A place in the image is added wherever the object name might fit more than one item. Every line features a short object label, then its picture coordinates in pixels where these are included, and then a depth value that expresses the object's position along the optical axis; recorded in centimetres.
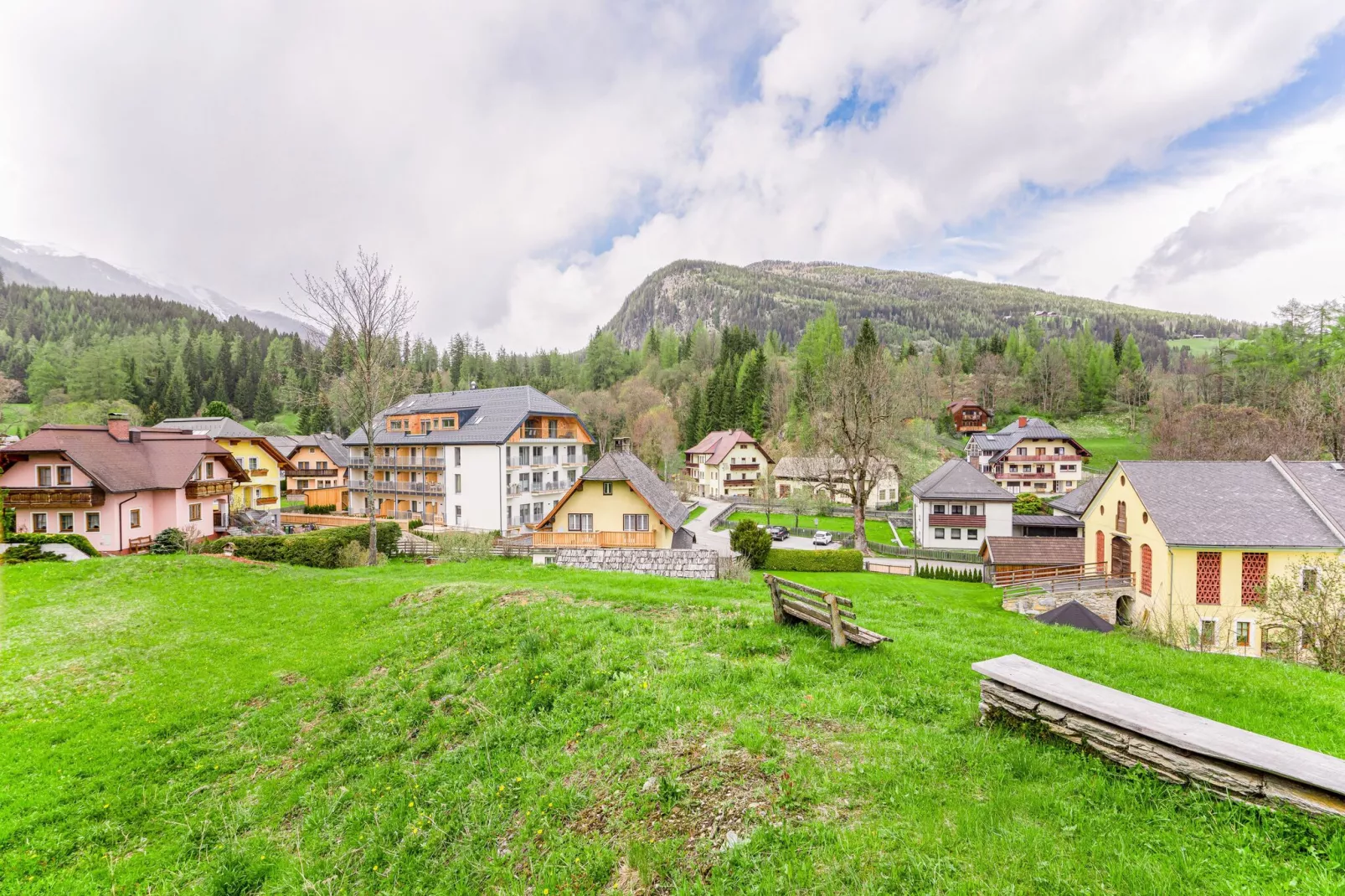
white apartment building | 4350
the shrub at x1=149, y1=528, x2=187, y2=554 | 2744
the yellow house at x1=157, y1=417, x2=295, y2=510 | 4594
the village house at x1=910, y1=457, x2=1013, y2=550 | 4591
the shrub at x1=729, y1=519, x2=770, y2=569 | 3070
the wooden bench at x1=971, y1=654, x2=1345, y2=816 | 429
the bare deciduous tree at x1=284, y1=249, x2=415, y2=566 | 2588
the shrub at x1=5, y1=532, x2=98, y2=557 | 2428
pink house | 2731
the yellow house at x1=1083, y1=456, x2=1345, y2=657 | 2278
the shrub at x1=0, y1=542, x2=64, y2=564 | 2236
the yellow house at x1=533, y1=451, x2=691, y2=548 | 2833
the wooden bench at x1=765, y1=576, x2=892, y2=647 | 892
